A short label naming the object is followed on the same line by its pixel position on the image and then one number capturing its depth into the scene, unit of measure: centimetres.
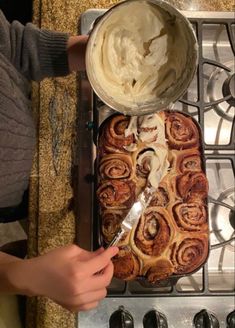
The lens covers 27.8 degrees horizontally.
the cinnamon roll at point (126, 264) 68
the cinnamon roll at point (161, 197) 70
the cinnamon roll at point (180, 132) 72
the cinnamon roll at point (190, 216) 69
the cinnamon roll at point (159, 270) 68
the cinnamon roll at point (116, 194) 70
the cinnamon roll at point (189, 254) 69
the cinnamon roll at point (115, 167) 71
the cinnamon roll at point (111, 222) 69
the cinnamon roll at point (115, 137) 72
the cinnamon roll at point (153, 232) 69
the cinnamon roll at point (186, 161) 72
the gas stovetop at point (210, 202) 75
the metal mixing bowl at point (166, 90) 60
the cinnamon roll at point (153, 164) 70
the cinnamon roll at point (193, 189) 71
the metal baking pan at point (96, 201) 70
